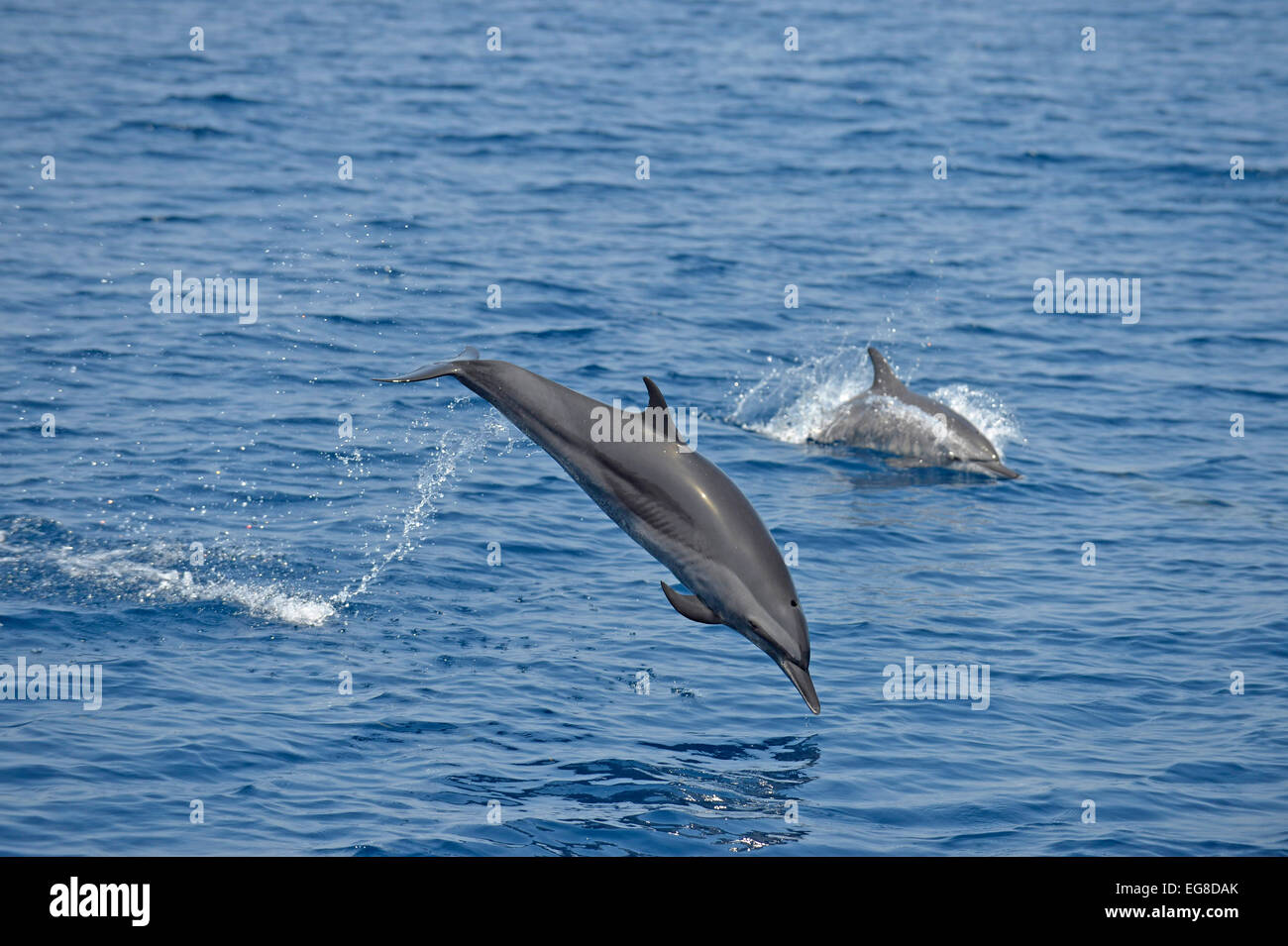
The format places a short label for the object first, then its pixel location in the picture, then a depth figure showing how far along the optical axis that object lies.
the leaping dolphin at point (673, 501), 19.97
